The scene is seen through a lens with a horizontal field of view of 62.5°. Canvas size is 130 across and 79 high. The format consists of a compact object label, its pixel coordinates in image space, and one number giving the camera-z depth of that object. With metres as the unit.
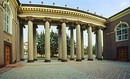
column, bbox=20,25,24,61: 19.53
